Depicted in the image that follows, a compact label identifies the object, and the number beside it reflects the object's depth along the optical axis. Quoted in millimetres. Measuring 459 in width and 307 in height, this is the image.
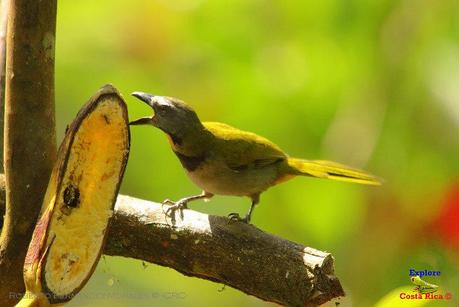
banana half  3906
